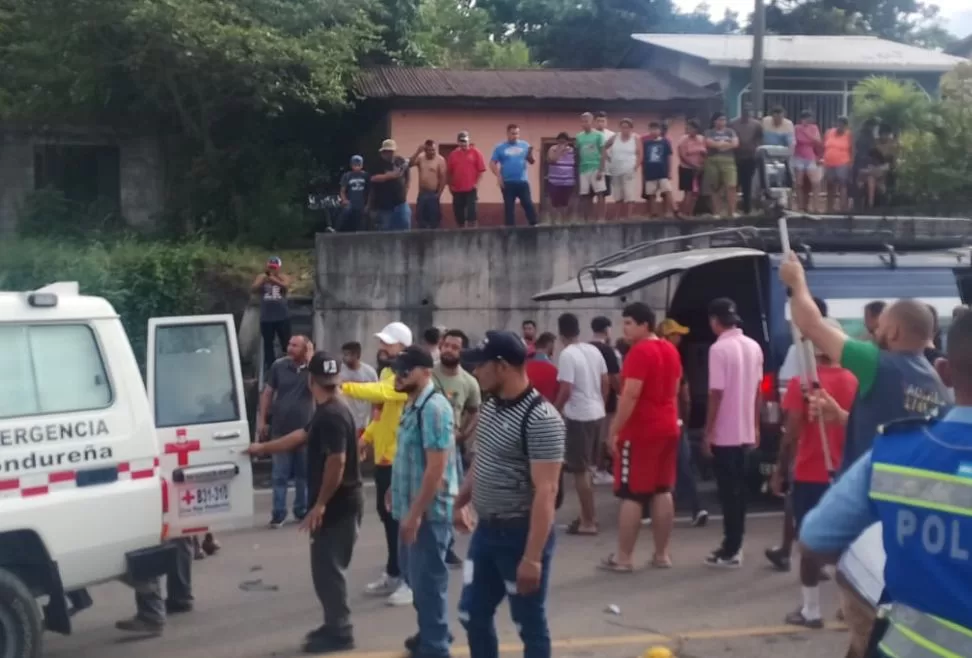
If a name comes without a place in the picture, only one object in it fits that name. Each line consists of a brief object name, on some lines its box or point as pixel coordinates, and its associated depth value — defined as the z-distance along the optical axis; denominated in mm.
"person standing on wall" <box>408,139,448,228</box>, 17062
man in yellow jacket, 7898
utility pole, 20766
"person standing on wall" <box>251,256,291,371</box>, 15398
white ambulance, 5738
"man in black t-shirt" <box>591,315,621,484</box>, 11815
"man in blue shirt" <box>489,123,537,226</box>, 17125
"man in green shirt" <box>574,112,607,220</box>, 16984
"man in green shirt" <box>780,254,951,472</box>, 4938
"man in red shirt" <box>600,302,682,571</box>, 8547
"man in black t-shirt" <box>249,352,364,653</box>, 6758
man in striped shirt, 5137
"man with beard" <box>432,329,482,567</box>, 9008
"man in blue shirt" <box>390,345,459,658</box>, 6129
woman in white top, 16797
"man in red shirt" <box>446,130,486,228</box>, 17234
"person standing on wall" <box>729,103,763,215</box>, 16703
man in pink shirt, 8914
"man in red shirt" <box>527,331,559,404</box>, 10508
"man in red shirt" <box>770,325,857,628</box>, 7270
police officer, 2623
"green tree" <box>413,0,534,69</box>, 30688
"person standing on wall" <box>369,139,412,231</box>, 17031
